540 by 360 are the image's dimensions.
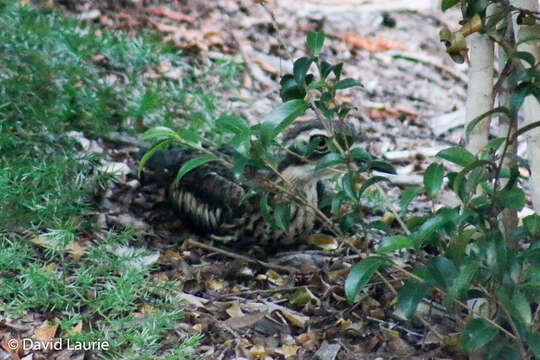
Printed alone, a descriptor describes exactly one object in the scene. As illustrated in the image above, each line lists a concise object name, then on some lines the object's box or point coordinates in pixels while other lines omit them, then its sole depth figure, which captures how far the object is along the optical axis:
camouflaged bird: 8.21
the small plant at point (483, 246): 5.47
